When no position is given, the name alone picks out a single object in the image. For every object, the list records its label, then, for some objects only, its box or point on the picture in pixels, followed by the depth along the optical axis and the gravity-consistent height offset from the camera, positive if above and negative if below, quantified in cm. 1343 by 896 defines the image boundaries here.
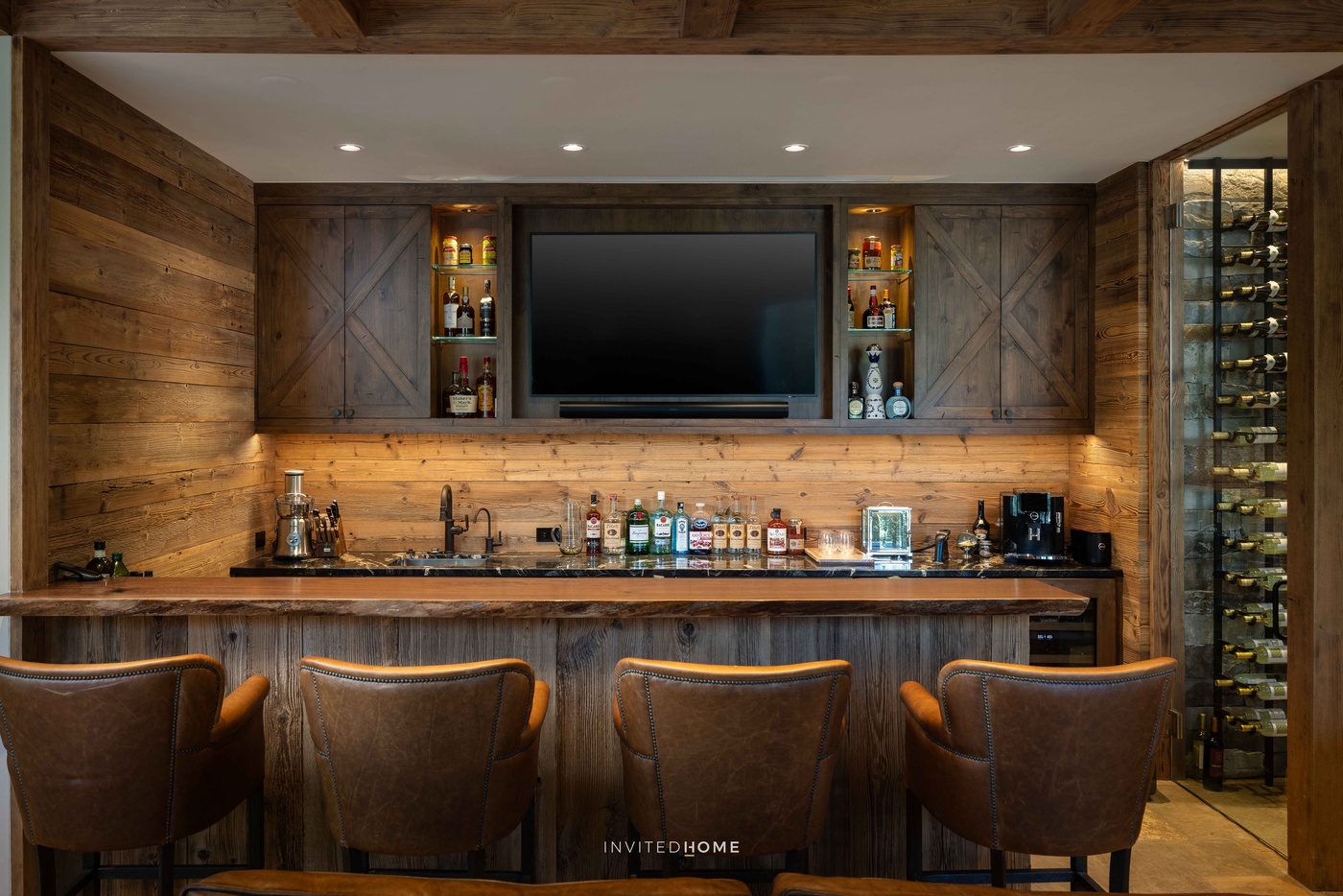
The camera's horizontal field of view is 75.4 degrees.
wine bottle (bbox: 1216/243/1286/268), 327 +74
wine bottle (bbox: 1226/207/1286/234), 330 +88
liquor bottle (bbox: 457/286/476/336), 413 +59
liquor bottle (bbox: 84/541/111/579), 267 -37
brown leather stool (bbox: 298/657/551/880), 182 -65
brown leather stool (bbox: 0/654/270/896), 184 -67
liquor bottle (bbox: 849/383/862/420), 410 +18
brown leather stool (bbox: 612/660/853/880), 181 -64
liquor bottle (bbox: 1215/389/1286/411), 322 +18
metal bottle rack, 328 -2
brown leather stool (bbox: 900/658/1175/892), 184 -66
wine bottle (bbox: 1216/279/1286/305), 329 +60
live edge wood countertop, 218 -40
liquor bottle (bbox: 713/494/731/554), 424 -45
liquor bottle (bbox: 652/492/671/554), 426 -43
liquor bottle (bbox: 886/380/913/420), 405 +18
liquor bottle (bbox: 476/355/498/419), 411 +23
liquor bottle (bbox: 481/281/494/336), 415 +60
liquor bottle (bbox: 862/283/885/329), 417 +62
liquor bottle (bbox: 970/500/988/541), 425 -40
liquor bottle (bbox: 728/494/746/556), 424 -45
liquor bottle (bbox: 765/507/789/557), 421 -45
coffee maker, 405 -39
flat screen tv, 408 +61
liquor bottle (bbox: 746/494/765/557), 427 -46
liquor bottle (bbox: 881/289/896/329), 418 +62
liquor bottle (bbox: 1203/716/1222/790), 350 -126
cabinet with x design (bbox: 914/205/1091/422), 404 +62
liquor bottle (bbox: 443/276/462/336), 412 +61
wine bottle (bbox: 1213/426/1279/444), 324 +5
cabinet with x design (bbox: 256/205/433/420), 400 +61
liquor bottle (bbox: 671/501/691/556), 423 -44
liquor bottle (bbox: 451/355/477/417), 407 +20
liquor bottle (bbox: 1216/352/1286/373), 323 +32
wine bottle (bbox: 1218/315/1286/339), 328 +46
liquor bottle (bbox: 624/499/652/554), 421 -42
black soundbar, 407 +16
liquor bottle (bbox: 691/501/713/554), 421 -43
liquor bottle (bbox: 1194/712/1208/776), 355 -122
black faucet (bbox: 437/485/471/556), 416 -40
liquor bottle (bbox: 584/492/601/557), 421 -43
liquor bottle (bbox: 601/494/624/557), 421 -44
